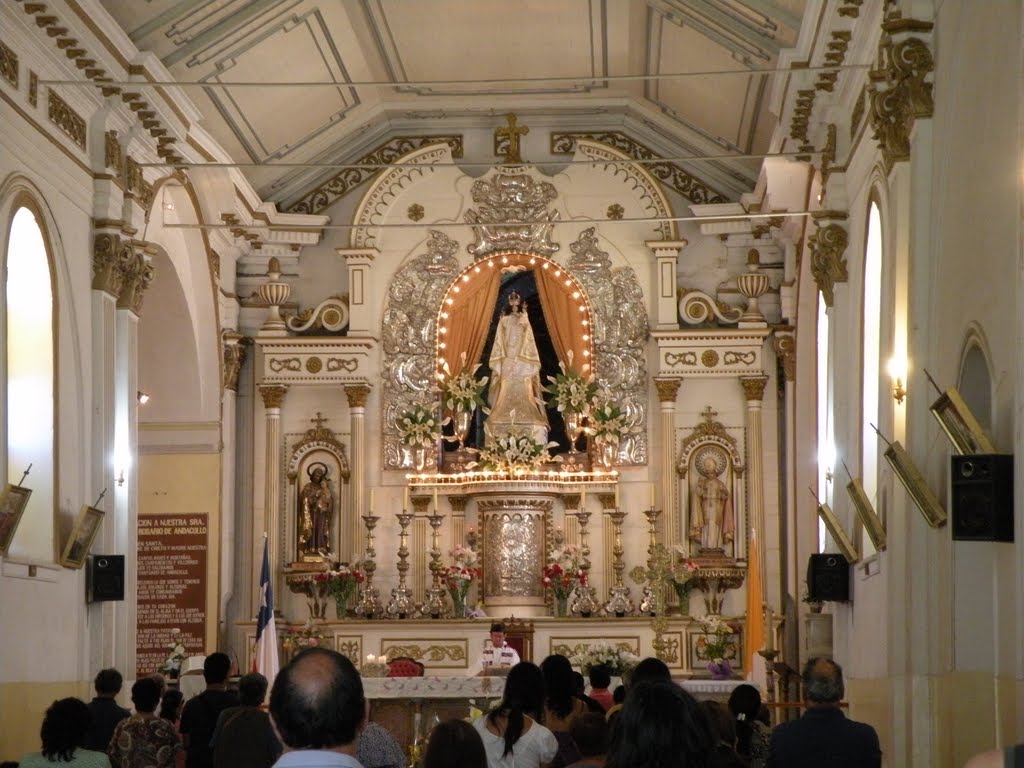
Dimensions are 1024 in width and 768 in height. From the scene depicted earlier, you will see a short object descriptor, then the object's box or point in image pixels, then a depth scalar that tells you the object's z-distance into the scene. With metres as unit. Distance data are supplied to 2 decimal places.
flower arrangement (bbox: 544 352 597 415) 22.17
